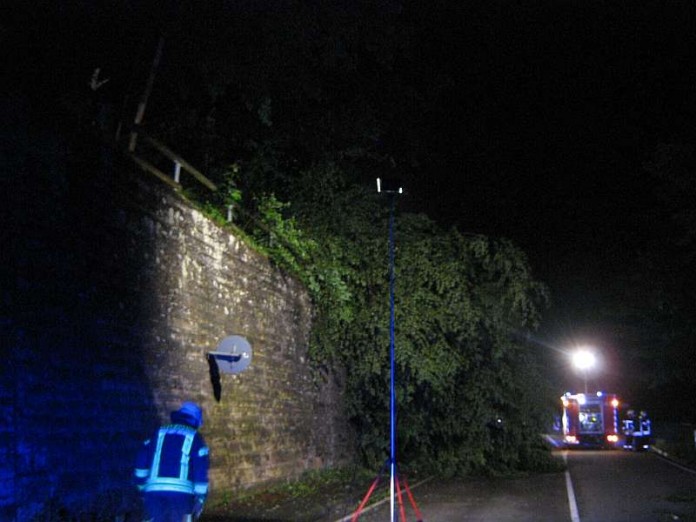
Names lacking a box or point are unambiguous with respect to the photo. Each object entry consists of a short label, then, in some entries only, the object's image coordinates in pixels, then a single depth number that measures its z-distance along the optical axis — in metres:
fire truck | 37.53
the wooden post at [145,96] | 11.67
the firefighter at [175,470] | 7.62
